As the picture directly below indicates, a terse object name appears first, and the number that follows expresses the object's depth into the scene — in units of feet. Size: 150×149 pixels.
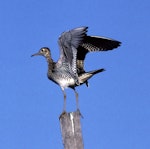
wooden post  59.57
